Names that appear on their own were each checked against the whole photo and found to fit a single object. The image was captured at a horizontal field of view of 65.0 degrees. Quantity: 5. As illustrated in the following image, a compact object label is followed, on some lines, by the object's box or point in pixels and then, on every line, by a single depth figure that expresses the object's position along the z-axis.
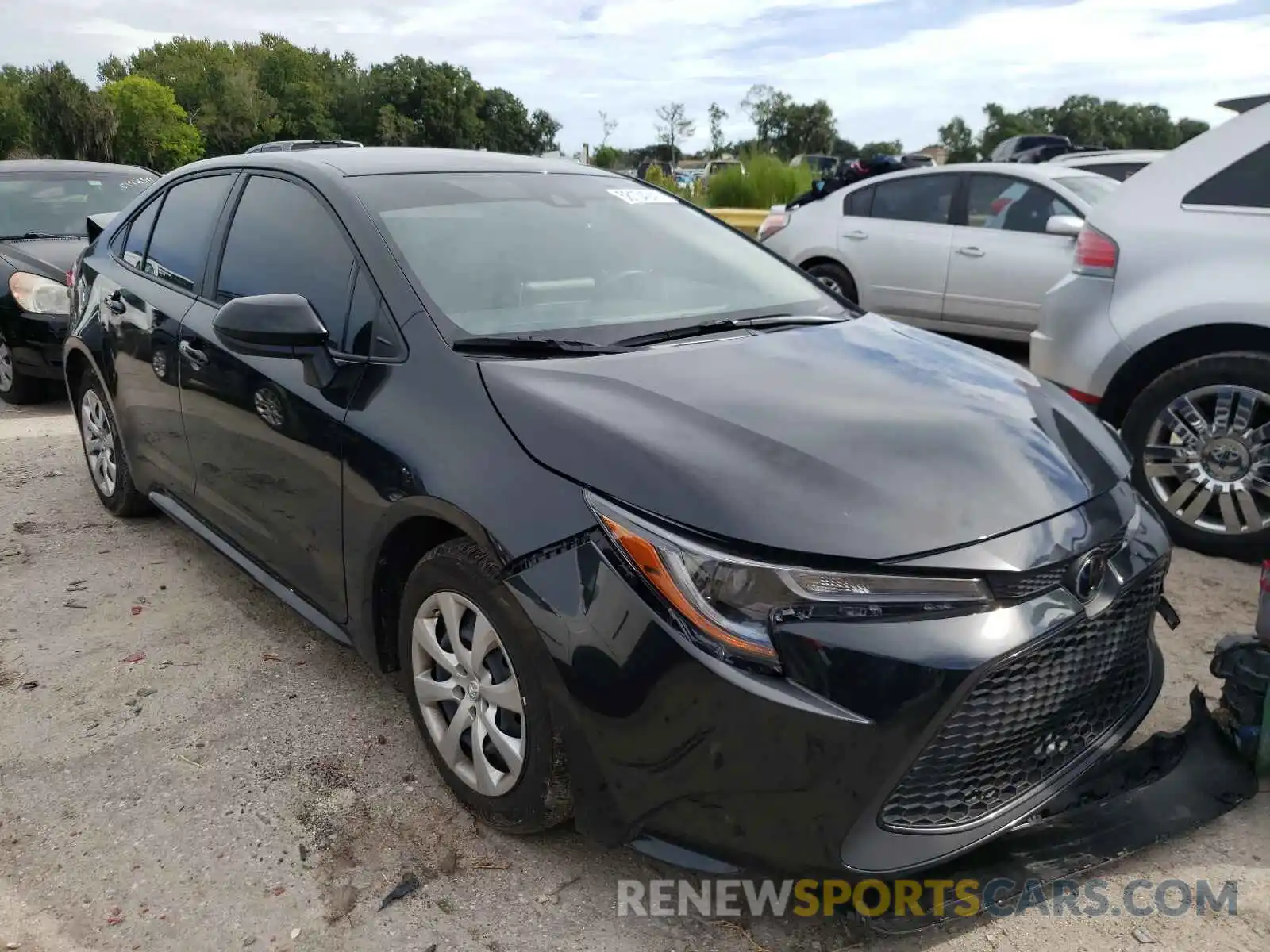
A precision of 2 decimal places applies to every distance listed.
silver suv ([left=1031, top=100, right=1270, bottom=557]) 3.74
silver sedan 7.00
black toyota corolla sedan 1.84
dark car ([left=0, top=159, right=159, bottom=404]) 6.52
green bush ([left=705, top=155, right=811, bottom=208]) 20.17
